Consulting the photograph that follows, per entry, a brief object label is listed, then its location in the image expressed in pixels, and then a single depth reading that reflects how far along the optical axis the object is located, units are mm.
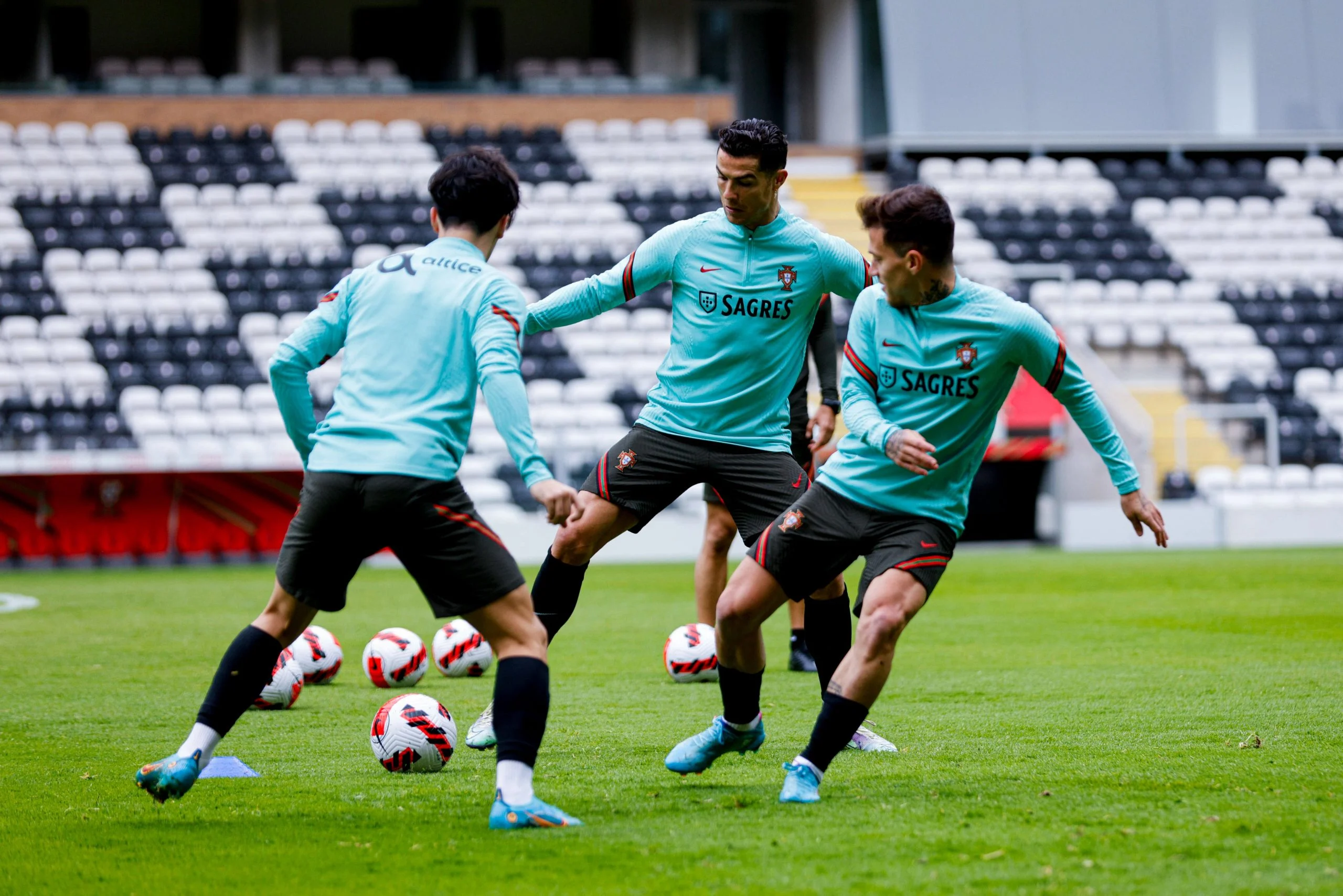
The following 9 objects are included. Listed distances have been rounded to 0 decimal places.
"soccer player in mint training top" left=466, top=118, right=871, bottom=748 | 10750
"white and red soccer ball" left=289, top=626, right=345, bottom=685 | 14773
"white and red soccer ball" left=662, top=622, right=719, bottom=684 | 14703
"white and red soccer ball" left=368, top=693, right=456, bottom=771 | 10266
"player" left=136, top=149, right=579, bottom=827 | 8219
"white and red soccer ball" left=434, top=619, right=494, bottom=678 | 15344
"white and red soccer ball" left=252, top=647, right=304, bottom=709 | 13187
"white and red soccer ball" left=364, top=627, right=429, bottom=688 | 14461
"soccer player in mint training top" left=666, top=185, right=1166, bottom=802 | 8812
